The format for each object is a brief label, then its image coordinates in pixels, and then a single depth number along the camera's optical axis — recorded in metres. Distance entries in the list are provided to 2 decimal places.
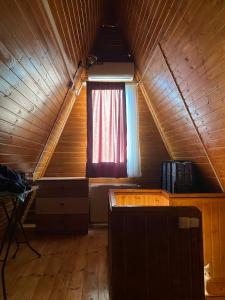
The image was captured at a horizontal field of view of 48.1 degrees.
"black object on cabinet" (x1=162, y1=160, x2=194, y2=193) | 3.31
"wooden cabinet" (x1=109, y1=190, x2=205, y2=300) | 1.78
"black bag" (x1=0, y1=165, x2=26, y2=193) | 1.94
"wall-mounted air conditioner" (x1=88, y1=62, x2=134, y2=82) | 3.73
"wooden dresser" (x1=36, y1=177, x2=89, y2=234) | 3.73
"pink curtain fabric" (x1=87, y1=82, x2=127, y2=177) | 4.12
